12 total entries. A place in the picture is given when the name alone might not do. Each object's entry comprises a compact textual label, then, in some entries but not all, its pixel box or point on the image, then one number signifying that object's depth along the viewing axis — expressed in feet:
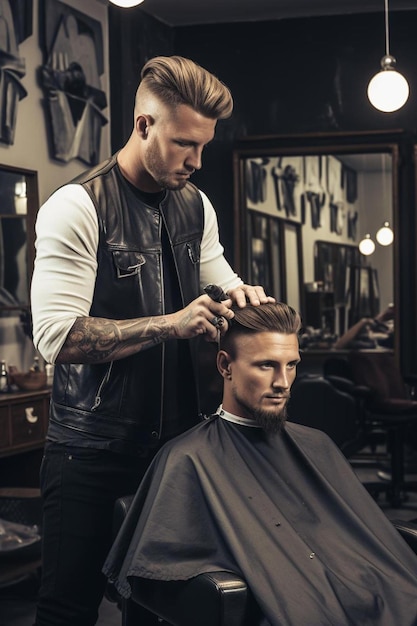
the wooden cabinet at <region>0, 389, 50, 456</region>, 12.80
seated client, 5.96
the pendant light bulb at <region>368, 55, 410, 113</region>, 16.07
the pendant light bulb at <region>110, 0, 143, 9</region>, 11.74
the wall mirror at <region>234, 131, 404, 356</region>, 19.97
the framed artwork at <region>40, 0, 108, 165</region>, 15.70
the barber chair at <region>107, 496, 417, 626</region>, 5.55
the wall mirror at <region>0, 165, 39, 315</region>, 13.87
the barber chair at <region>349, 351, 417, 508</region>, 17.04
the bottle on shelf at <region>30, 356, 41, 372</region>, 14.60
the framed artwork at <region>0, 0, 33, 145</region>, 14.28
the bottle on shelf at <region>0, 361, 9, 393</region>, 13.41
